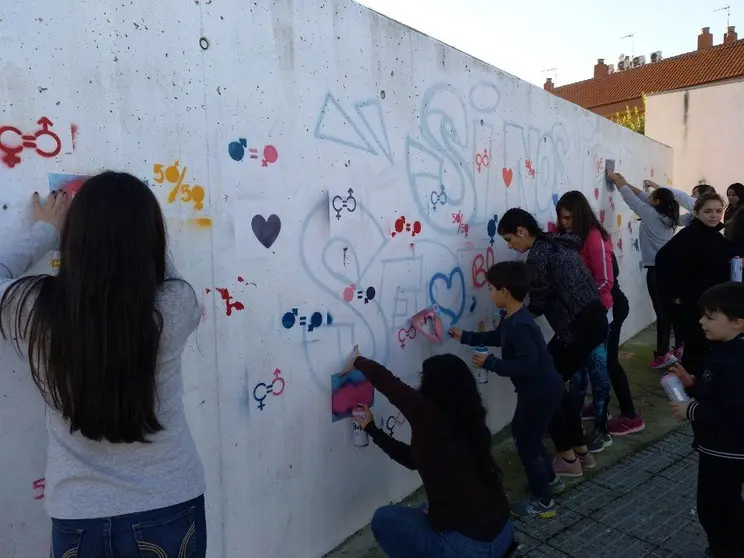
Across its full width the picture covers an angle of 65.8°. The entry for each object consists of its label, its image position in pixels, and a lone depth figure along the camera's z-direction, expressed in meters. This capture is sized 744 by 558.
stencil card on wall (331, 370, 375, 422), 2.83
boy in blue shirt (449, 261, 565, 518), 3.09
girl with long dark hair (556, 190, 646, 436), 4.07
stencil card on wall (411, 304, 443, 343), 3.34
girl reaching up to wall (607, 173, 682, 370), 5.82
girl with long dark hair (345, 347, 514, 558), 2.26
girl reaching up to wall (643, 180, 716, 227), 5.91
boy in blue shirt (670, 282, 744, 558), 2.45
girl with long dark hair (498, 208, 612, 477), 3.63
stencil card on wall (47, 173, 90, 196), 1.79
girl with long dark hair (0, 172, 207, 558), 1.36
